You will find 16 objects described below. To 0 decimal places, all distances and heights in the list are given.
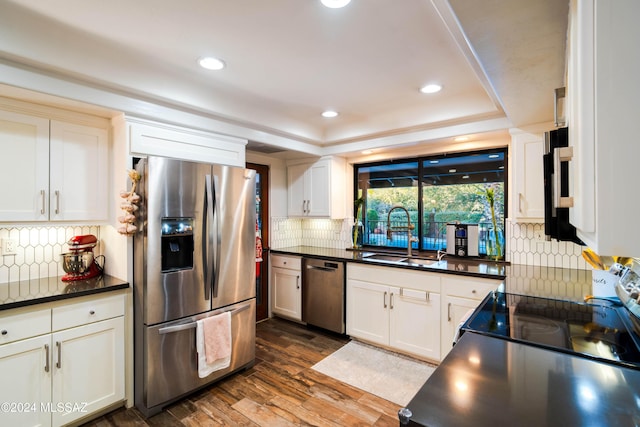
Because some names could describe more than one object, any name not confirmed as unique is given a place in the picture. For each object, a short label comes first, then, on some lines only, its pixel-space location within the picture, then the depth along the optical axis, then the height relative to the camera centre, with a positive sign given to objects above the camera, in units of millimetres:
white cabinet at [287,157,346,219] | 3902 +355
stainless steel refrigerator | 2162 -415
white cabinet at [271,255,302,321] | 3822 -943
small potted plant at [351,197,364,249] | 4020 -164
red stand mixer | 2248 -334
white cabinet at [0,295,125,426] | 1776 -947
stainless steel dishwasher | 3436 -933
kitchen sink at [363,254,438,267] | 3172 -492
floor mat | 2473 -1425
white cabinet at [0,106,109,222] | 1984 +320
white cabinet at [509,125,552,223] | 2576 +342
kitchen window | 3211 +252
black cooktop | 1165 -517
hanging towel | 2389 -1046
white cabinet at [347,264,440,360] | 2828 -946
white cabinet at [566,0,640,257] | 584 +185
